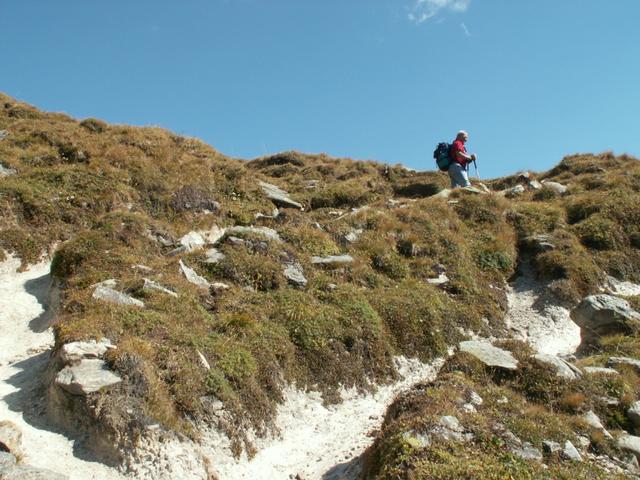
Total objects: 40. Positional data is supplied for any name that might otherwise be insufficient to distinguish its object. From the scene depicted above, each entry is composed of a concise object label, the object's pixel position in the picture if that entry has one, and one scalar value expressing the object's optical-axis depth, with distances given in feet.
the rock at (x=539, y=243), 76.48
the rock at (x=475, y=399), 37.52
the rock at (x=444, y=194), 89.09
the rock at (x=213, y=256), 57.06
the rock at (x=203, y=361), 39.17
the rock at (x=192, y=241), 63.96
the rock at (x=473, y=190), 90.68
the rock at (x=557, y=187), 97.14
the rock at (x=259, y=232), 63.03
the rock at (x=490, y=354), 44.42
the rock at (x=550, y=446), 33.13
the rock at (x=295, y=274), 57.57
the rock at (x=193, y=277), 52.80
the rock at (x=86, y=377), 33.22
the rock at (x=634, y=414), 39.02
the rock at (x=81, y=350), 35.16
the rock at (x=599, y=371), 44.21
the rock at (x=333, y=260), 62.75
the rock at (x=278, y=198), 89.25
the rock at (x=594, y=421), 36.93
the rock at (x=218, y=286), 52.45
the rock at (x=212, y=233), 72.79
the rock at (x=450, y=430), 32.24
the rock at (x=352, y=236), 70.74
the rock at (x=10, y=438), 29.68
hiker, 93.56
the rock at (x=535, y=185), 102.34
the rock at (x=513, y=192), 100.57
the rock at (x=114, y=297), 43.78
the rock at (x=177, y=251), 61.16
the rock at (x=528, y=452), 31.89
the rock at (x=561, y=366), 42.68
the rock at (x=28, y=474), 26.94
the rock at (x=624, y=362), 46.52
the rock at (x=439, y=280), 66.54
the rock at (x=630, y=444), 35.22
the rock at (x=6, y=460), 27.81
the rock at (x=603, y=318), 56.70
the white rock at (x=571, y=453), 32.86
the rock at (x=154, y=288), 47.23
